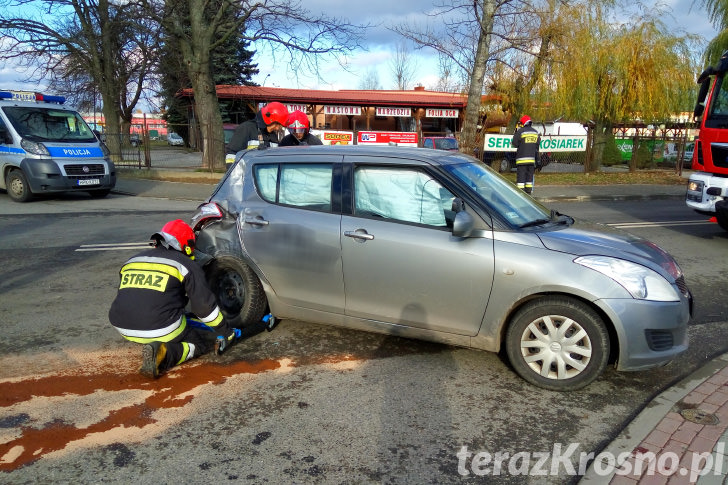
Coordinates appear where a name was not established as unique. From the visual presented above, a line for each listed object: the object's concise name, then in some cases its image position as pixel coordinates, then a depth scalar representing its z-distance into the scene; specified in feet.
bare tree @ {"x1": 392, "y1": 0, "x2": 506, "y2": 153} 58.49
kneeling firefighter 12.67
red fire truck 27.76
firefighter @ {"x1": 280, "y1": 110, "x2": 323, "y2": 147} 23.65
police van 41.73
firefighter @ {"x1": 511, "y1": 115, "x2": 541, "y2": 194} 42.06
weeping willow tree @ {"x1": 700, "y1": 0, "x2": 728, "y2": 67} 53.36
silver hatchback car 11.82
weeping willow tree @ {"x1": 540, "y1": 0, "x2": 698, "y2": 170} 66.69
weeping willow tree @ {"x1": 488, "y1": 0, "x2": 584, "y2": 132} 61.57
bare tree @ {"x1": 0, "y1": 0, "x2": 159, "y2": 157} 64.59
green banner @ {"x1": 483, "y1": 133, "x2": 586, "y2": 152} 66.59
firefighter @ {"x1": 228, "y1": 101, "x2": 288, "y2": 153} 23.95
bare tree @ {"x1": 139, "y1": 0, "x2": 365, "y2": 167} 60.85
